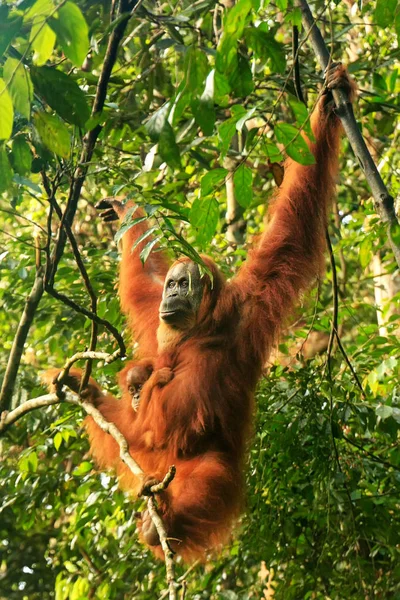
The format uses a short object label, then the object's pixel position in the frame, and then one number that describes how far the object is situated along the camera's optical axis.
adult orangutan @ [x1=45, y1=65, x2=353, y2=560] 8.13
